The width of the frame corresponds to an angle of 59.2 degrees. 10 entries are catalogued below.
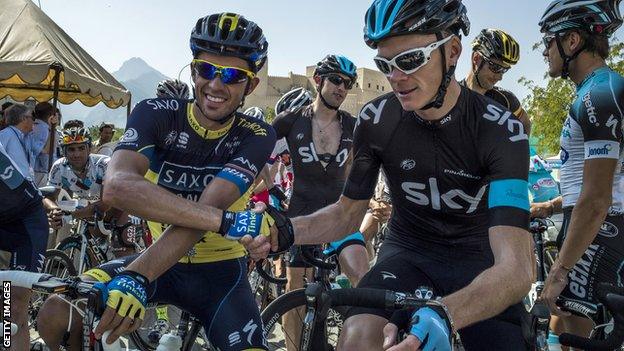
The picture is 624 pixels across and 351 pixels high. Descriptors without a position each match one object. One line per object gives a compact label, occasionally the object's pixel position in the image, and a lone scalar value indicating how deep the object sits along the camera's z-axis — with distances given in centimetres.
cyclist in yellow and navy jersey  263
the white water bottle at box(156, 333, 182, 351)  231
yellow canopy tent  1152
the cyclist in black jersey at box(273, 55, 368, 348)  579
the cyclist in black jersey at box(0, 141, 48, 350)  429
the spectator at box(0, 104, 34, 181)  720
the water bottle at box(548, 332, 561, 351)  300
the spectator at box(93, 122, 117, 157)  1224
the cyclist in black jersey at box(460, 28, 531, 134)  507
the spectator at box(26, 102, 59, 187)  966
